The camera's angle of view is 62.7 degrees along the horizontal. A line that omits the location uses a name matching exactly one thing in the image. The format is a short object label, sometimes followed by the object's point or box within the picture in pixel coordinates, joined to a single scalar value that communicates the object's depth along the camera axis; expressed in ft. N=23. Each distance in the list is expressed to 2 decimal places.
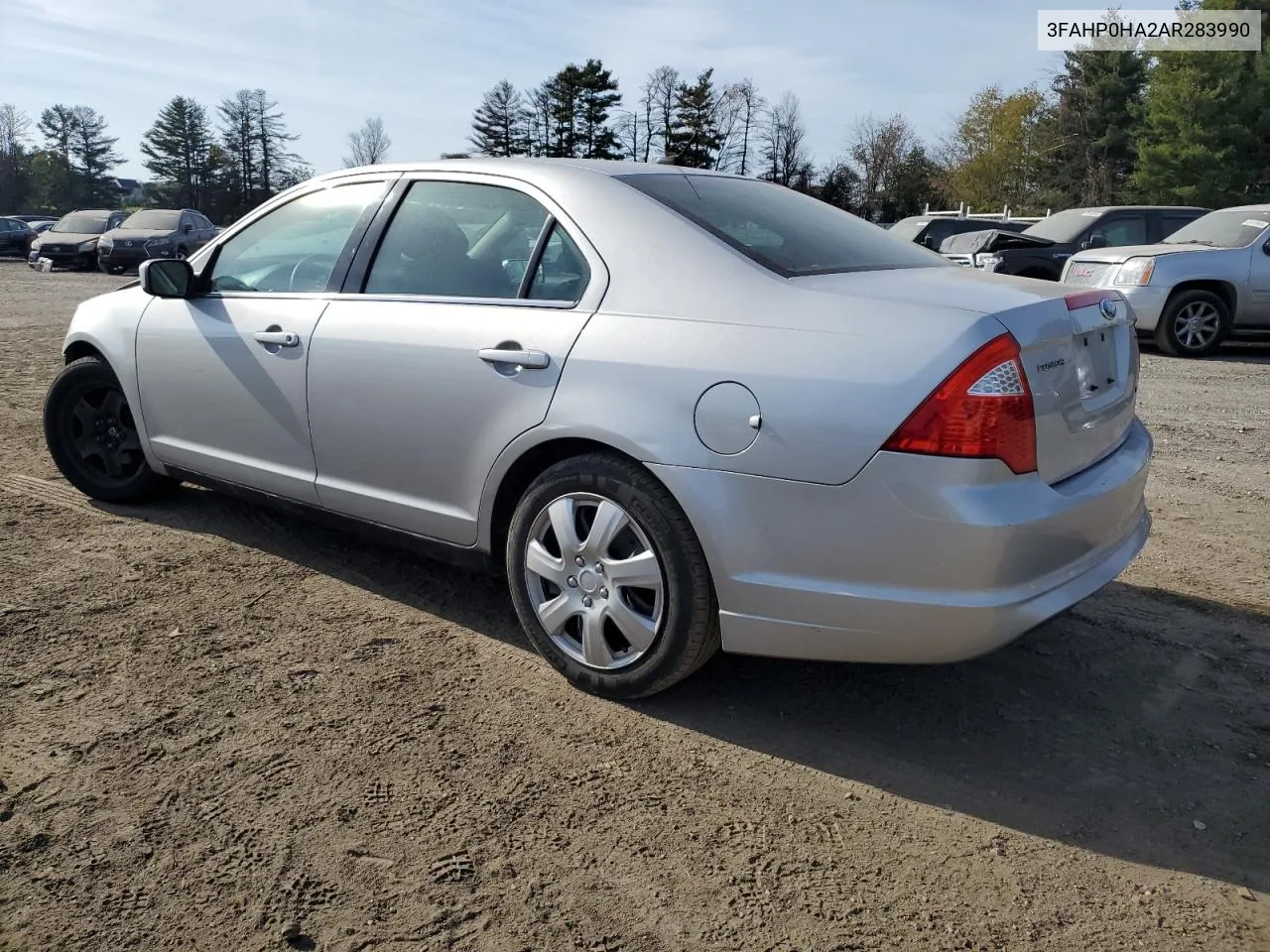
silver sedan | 8.34
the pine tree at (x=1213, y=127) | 137.39
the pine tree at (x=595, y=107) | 183.52
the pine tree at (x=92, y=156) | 258.78
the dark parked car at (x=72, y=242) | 87.51
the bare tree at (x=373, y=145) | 195.89
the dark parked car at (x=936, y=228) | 58.75
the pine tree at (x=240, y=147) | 242.37
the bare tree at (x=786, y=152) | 191.31
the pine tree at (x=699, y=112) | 197.26
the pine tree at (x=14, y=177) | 243.19
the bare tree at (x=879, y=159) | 201.77
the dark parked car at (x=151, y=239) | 80.02
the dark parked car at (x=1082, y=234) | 45.42
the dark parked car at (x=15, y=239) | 104.88
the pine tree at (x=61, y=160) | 250.16
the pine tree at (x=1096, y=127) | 168.45
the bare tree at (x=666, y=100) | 198.49
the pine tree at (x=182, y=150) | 243.40
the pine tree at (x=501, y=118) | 183.52
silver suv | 35.73
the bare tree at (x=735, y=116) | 201.26
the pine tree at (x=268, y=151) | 244.42
